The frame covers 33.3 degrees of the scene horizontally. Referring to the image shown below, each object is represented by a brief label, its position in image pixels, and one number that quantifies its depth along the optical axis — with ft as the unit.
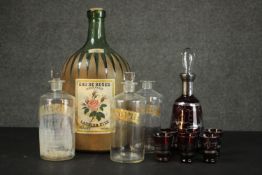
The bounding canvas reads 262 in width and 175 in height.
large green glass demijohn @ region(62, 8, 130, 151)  2.66
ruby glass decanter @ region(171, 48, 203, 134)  2.67
